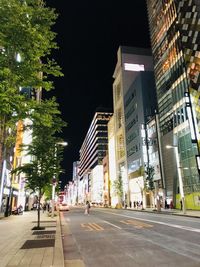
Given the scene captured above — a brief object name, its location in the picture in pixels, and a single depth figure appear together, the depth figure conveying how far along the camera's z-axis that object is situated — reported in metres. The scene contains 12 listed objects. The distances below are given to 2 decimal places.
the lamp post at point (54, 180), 21.72
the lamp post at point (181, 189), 32.02
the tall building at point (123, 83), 92.25
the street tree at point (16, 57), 7.75
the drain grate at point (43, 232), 15.32
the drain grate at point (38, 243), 10.37
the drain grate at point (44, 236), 13.39
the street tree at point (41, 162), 19.88
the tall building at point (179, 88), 42.41
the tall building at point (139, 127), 69.04
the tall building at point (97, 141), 156.12
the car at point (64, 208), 62.14
